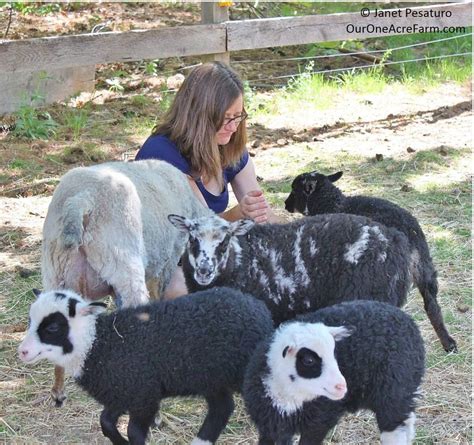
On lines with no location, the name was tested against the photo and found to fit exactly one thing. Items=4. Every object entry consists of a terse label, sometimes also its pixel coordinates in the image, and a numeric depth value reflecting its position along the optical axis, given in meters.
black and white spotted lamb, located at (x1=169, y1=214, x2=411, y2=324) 4.36
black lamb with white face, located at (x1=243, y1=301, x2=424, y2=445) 3.36
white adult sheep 3.96
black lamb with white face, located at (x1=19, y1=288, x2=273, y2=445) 3.70
